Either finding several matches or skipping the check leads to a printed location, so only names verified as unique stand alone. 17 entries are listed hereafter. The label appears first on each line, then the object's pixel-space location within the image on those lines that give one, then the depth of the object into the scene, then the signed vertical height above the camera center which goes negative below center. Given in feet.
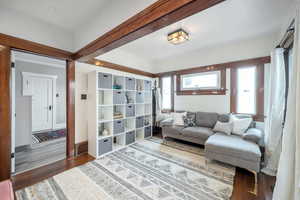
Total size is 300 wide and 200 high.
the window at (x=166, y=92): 14.66 +0.77
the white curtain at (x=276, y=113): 6.80 -0.78
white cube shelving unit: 9.04 -1.11
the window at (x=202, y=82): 11.08 +1.58
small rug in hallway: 12.42 -4.06
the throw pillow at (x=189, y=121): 11.30 -2.02
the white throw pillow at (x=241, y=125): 8.80 -1.87
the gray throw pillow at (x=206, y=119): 10.64 -1.77
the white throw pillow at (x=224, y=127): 9.15 -2.13
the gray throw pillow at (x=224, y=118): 10.03 -1.54
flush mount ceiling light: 7.61 +3.87
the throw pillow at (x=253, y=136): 7.47 -2.25
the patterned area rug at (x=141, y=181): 5.51 -4.18
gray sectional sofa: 6.46 -2.65
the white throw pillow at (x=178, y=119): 11.37 -1.86
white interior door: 14.42 -0.56
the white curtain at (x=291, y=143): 3.50 -1.27
